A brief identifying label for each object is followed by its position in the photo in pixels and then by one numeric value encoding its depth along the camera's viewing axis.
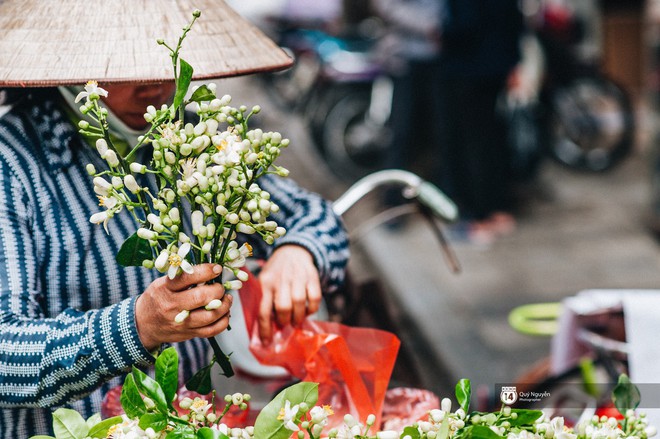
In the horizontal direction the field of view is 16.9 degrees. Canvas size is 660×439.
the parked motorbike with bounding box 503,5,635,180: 8.12
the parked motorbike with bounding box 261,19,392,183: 8.98
